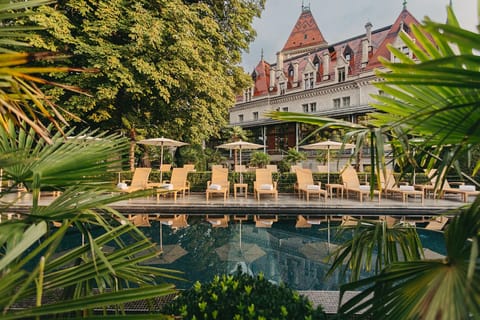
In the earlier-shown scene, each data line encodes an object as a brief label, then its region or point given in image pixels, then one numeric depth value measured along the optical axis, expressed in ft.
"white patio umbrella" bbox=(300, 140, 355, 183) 39.63
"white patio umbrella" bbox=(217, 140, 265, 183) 44.01
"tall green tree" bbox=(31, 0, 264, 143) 34.99
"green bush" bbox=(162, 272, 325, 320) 5.39
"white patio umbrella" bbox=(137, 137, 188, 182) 38.55
